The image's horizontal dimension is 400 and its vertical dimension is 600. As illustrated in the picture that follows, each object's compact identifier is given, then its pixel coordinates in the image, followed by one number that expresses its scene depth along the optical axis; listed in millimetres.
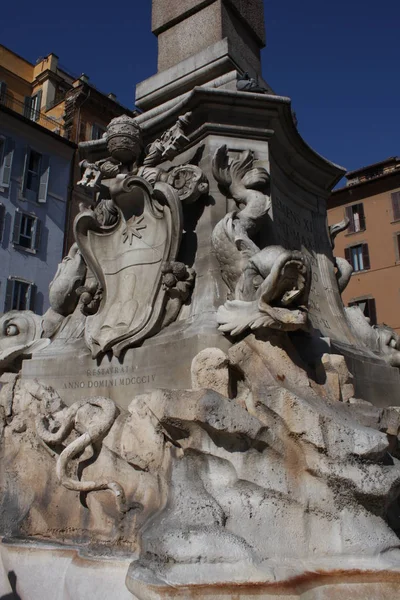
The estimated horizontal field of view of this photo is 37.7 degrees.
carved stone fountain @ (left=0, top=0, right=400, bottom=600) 3010
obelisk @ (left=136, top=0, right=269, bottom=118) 5691
